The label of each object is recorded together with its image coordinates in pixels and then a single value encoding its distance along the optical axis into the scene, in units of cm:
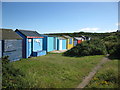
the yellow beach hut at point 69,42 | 2851
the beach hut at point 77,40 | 3198
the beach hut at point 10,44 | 1161
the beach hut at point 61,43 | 2498
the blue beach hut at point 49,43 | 2106
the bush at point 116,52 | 1656
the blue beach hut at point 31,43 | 1575
